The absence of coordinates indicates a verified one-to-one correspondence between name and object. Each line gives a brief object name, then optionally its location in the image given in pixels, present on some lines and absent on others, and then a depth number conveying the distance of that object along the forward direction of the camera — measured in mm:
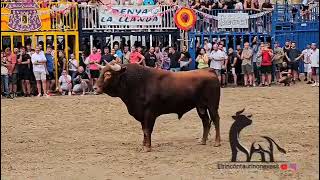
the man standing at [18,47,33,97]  19859
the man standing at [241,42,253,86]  21906
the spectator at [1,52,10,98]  19484
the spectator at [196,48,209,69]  21656
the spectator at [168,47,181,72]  21906
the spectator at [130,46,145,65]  21031
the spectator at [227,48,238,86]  22172
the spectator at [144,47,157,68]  21422
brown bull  10242
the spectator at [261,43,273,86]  22109
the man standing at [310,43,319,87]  22000
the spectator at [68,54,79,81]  20812
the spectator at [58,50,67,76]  20964
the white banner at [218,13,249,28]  24062
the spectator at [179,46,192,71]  22109
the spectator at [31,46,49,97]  19828
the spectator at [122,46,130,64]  21330
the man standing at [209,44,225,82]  21578
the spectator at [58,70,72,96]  20453
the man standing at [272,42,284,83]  22766
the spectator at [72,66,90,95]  20531
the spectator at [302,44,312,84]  22422
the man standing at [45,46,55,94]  20484
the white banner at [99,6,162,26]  23266
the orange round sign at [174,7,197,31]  23375
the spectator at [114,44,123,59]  21600
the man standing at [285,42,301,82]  22922
